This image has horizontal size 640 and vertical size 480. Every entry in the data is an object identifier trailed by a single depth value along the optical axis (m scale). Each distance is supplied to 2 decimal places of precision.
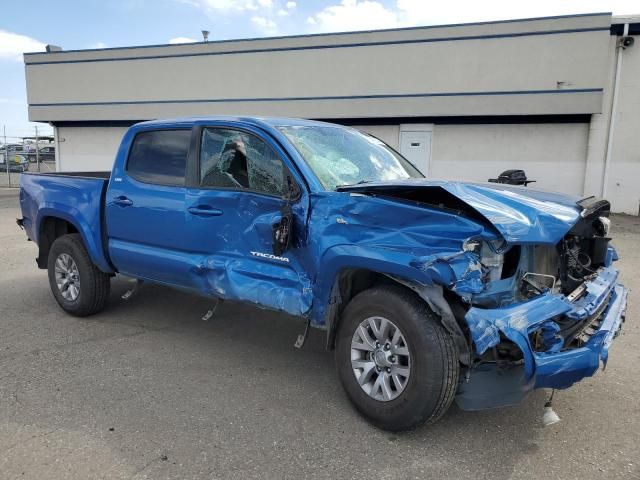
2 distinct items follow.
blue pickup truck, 2.88
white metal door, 15.88
